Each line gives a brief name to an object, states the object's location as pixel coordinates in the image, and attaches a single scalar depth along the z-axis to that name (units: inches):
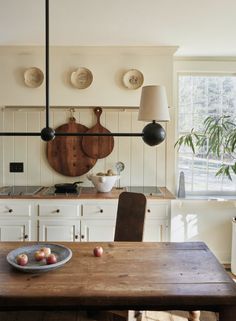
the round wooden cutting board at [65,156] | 136.5
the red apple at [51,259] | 65.4
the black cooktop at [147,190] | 122.2
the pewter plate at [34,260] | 62.6
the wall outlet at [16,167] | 137.3
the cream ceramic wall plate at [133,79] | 126.3
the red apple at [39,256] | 67.5
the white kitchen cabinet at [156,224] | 117.0
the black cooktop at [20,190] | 121.0
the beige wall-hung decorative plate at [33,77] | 126.3
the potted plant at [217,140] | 135.7
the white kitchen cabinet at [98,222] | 116.5
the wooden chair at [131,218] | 93.3
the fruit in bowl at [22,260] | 64.7
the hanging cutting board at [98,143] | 136.0
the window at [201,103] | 144.3
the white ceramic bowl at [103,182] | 122.0
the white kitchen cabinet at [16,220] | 116.0
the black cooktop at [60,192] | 121.2
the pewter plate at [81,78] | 126.4
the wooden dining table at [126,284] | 54.2
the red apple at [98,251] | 72.4
